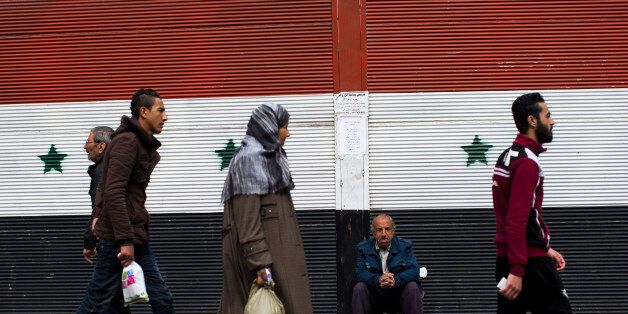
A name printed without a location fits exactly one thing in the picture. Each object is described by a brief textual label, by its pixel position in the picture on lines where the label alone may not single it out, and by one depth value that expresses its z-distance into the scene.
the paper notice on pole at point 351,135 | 8.53
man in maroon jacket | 5.43
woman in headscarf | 5.73
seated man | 7.27
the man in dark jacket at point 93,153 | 7.54
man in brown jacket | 6.36
